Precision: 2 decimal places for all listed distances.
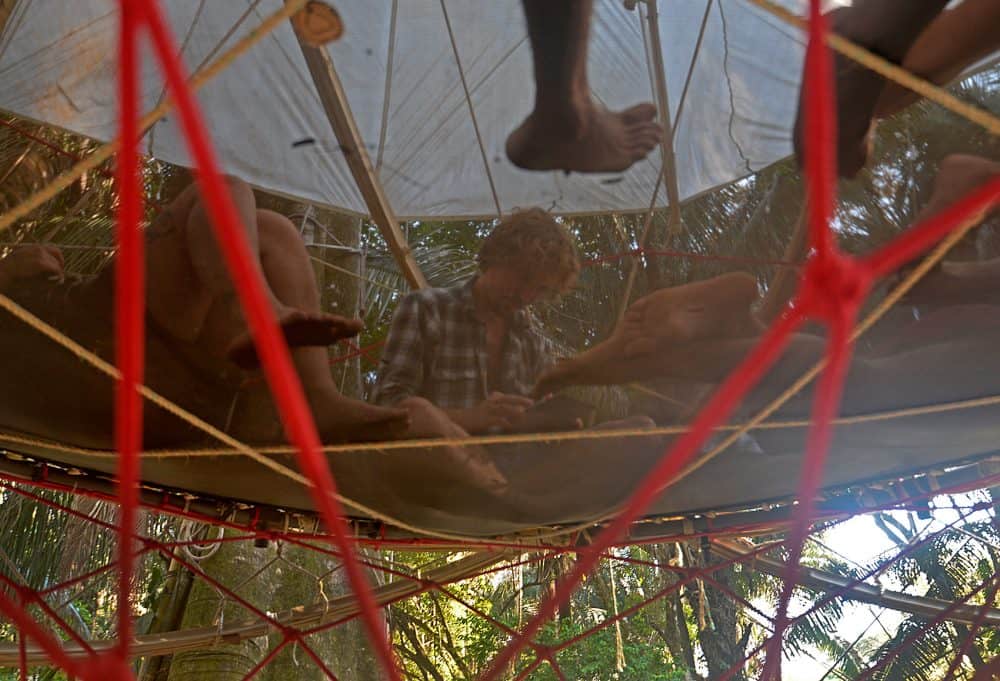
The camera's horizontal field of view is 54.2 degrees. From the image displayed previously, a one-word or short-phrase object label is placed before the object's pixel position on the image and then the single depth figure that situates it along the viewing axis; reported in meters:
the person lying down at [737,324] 1.27
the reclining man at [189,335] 1.26
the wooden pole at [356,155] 2.17
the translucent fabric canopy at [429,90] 2.05
